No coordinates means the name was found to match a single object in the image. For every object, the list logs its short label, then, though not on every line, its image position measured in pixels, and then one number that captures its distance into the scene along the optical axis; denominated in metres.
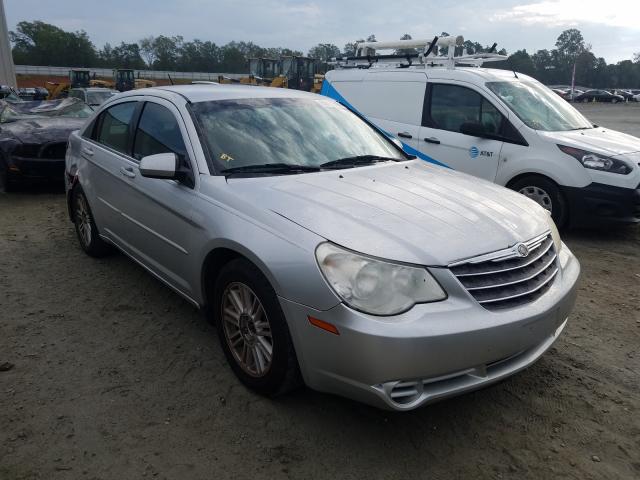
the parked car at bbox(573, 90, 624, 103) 57.94
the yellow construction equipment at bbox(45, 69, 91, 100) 30.01
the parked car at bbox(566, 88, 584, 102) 52.68
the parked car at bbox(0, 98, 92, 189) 7.73
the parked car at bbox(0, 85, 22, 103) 22.21
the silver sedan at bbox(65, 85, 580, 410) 2.23
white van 5.59
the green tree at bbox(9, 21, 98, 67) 95.12
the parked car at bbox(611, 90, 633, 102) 61.07
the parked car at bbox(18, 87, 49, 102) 31.81
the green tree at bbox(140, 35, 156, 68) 117.12
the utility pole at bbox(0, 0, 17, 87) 41.25
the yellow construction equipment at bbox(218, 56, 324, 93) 25.05
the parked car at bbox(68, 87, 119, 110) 16.13
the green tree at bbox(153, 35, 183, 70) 104.17
